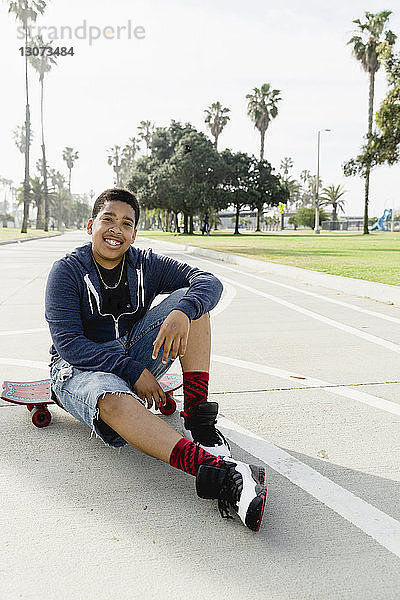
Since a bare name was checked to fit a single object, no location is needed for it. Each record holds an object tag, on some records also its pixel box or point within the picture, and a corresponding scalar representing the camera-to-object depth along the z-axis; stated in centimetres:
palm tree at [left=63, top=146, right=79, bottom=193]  12219
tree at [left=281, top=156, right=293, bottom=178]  14788
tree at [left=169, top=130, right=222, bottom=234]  5600
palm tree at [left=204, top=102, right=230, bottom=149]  6738
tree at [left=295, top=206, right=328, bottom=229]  9675
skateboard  353
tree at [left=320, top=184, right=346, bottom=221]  10538
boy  262
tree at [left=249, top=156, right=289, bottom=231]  6053
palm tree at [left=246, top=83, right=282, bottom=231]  6456
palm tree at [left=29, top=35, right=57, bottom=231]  6231
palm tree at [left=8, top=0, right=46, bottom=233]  5097
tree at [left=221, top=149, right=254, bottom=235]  5894
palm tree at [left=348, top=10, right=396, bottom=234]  4588
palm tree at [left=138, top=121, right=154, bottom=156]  9125
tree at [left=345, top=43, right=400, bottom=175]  2166
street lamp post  6556
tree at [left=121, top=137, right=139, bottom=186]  11171
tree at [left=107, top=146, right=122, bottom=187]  11988
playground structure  9669
